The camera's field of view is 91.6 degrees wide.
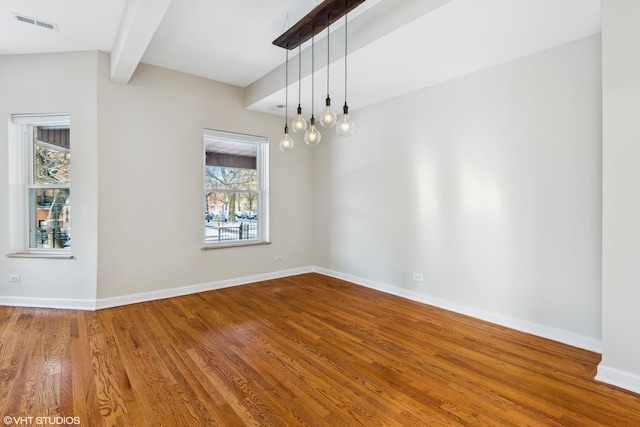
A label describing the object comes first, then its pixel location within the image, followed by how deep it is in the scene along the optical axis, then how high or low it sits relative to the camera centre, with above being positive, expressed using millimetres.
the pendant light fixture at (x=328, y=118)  2492 +747
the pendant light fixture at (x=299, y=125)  2710 +748
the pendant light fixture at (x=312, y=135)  2688 +652
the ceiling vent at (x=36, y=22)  3028 +1888
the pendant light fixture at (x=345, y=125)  2639 +725
